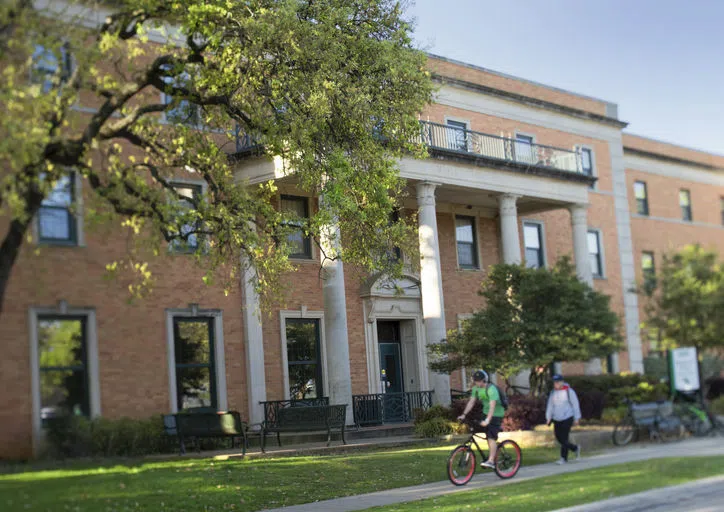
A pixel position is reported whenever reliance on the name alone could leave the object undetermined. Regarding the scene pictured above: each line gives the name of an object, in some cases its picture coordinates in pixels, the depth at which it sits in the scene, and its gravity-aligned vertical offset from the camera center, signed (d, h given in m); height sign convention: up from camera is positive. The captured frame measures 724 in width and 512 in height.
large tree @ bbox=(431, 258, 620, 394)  24.95 +1.00
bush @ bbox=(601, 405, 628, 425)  26.60 -1.53
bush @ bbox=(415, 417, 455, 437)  25.38 -1.48
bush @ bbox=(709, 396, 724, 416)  29.69 -1.64
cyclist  16.59 -0.71
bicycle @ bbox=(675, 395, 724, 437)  24.81 -1.69
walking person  19.86 -1.01
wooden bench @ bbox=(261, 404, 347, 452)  22.86 -0.94
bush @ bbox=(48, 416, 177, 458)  18.12 -0.89
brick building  20.56 +2.47
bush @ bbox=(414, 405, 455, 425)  25.92 -1.13
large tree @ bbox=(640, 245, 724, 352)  29.88 +1.84
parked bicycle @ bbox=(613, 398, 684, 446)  23.77 -1.61
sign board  25.09 -0.35
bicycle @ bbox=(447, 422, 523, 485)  16.05 -1.60
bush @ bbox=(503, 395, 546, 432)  24.69 -1.26
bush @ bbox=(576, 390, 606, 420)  27.70 -1.21
